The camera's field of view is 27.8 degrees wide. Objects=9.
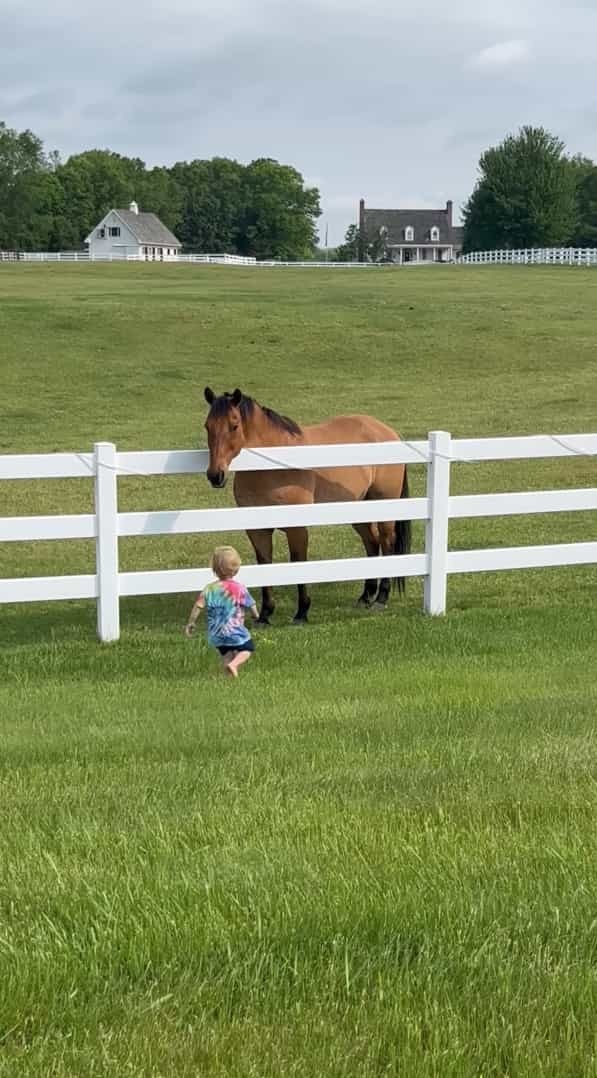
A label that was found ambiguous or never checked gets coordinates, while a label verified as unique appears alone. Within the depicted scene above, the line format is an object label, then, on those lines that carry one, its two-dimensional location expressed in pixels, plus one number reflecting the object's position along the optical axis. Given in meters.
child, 8.48
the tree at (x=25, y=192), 118.62
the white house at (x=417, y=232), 150.88
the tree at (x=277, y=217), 135.88
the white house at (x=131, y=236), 120.62
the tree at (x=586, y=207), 109.75
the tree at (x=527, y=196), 104.38
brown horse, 10.07
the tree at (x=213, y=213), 138.00
